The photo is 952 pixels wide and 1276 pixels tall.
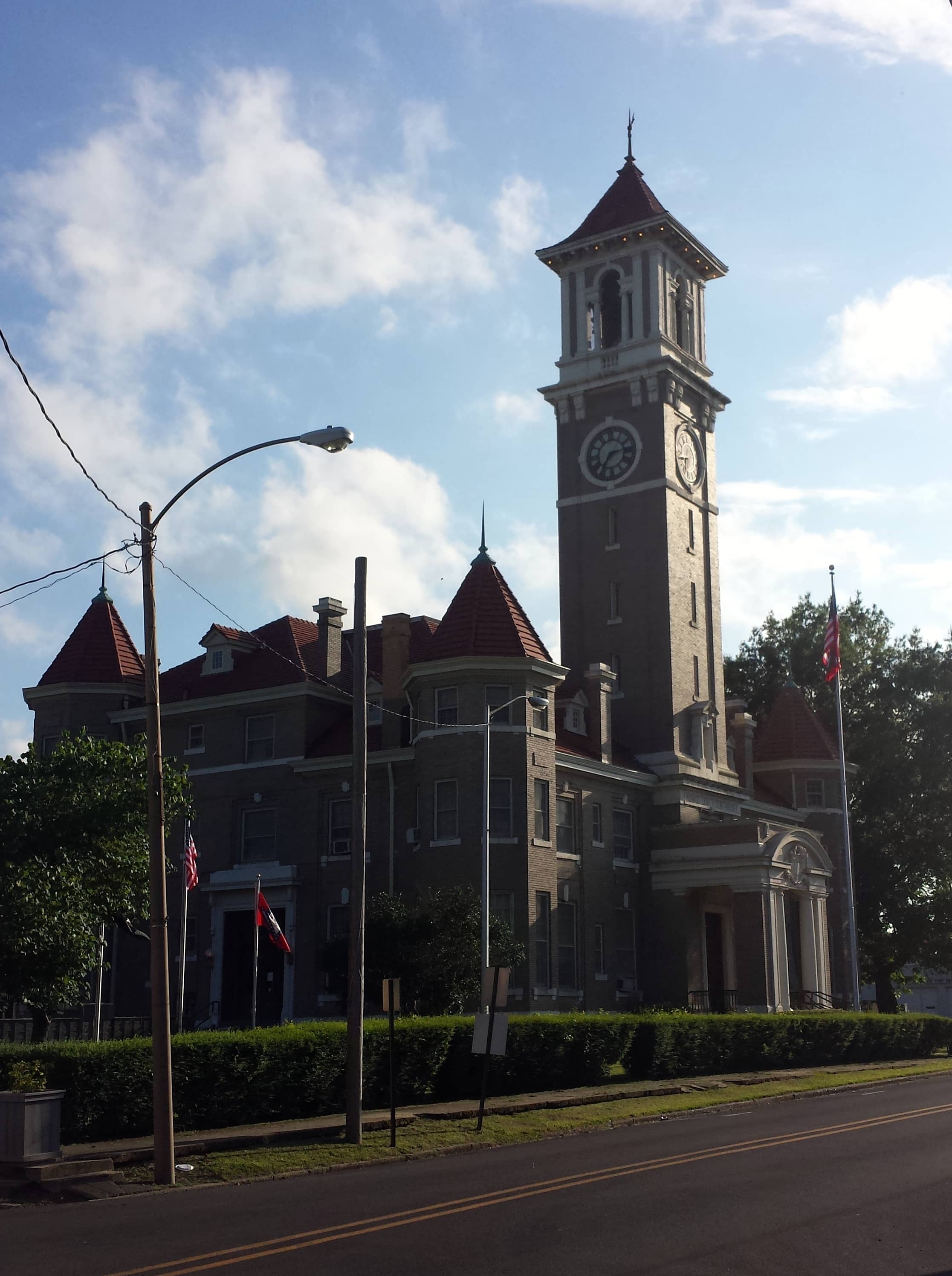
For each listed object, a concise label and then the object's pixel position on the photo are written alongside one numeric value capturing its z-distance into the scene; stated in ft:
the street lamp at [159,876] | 59.77
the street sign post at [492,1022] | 78.43
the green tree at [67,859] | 97.14
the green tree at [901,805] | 216.33
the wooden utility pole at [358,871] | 71.82
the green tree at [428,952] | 130.11
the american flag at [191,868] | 132.26
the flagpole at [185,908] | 134.62
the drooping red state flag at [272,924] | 135.03
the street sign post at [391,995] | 73.67
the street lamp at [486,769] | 127.54
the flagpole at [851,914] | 164.25
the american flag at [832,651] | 162.71
